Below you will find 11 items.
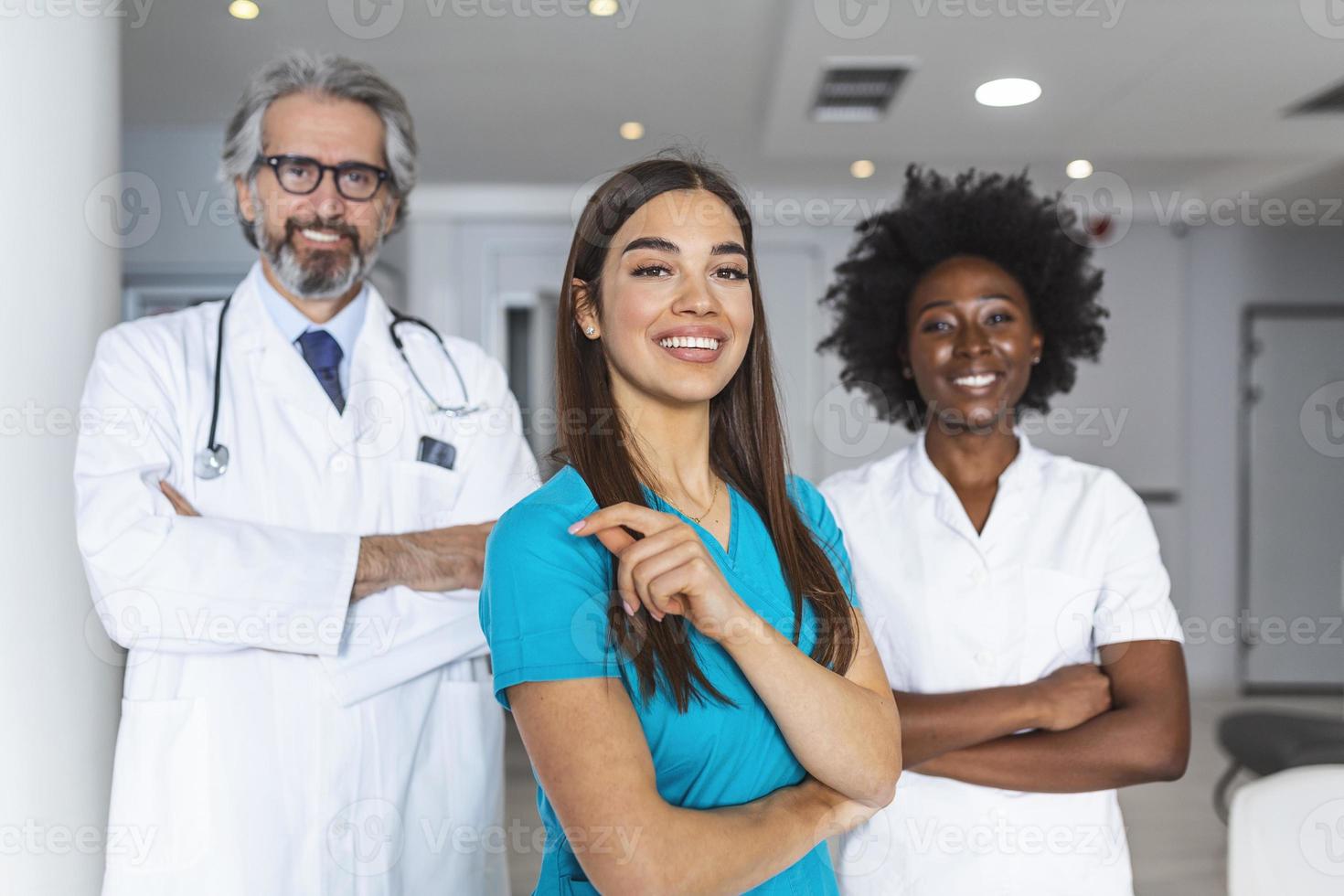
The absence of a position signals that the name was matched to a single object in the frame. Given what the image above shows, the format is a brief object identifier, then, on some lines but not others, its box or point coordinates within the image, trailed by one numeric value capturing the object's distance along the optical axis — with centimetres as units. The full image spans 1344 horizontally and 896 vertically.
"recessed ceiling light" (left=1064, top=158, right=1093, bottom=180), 535
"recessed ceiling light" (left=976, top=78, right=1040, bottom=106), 396
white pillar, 168
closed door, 659
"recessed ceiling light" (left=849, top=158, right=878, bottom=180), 549
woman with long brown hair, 100
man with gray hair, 159
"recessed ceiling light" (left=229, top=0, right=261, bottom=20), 349
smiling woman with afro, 154
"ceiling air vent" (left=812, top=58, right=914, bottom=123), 383
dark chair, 370
